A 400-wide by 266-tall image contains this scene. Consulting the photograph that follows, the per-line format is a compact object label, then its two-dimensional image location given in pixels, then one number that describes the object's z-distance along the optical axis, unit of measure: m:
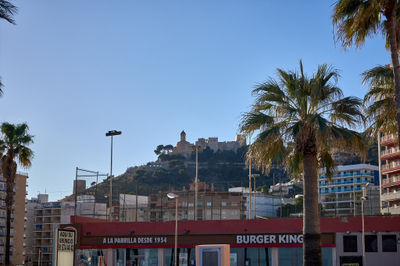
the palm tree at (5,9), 18.89
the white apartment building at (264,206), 118.19
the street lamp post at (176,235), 34.92
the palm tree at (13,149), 49.30
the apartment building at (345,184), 155.75
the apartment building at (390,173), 88.69
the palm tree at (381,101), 23.94
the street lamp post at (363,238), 37.62
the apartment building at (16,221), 112.75
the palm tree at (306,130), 24.31
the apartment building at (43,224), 126.05
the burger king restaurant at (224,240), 38.84
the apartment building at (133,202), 105.88
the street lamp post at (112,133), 56.25
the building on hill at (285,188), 160.10
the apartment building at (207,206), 118.50
